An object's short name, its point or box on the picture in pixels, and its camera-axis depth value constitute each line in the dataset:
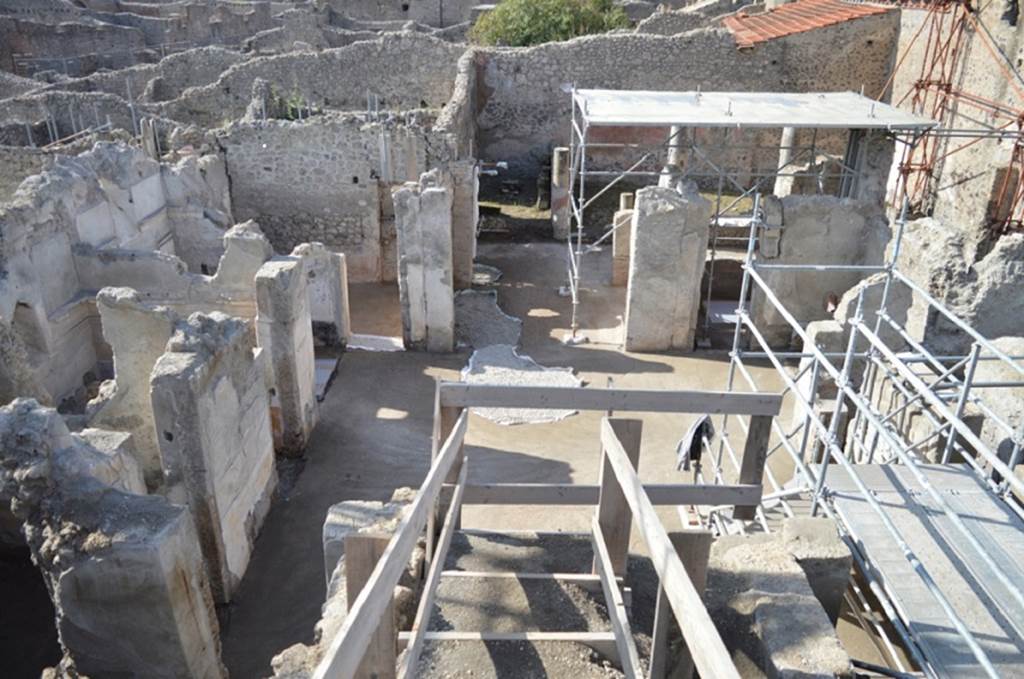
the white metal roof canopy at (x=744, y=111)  11.02
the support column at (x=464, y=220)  12.54
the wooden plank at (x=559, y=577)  3.82
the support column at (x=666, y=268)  10.45
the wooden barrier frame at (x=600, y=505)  2.16
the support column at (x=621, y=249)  13.23
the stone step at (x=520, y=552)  4.05
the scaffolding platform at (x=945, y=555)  3.79
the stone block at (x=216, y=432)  6.22
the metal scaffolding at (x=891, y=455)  3.90
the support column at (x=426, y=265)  10.43
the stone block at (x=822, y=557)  3.91
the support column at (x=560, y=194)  15.51
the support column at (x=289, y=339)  8.38
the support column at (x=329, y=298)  10.70
